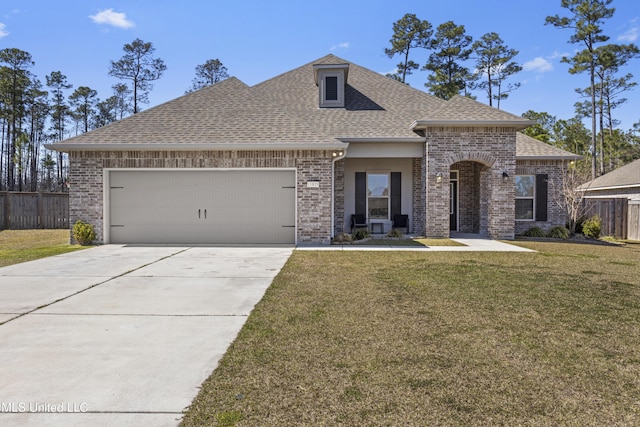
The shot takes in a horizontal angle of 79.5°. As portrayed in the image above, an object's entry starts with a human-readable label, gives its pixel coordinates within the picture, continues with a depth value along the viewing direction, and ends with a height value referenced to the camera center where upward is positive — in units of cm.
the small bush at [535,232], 1403 -88
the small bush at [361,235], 1284 -88
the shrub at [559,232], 1375 -87
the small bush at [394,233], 1324 -84
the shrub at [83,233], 1139 -69
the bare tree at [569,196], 1418 +45
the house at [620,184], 2158 +145
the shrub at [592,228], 1421 -74
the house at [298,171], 1162 +125
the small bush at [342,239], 1213 -95
